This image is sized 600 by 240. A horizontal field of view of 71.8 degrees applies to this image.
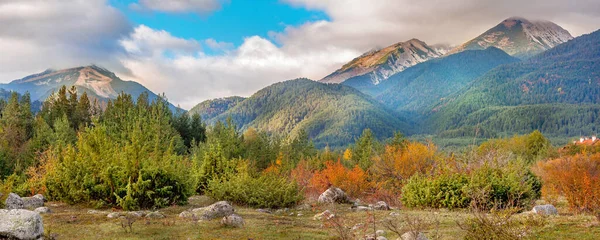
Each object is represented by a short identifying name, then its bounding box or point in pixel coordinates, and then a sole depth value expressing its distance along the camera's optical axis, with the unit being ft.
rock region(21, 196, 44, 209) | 75.53
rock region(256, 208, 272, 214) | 82.69
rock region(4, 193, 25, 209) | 70.23
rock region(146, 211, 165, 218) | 65.31
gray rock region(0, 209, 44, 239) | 40.88
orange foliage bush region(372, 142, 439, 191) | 176.02
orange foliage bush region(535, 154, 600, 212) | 69.77
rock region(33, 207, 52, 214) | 66.79
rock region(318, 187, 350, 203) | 103.09
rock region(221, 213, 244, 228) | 60.34
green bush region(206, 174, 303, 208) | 91.35
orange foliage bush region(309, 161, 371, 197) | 166.50
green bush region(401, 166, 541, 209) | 82.33
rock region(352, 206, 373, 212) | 85.51
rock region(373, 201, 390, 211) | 87.66
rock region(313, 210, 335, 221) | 69.85
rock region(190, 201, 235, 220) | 66.23
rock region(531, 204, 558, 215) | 65.82
